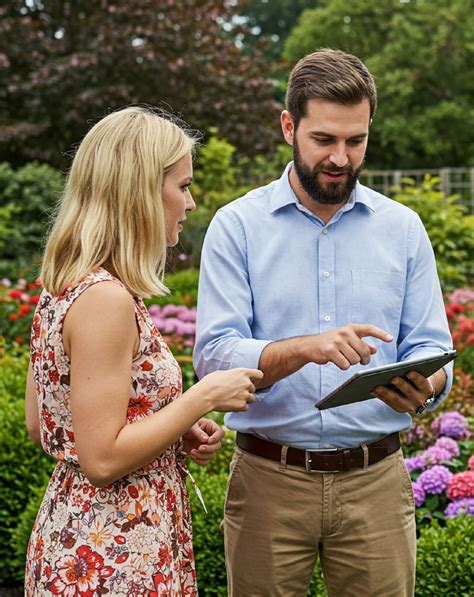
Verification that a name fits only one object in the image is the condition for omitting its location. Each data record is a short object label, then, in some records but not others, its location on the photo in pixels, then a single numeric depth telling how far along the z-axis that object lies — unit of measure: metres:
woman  2.04
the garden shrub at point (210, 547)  3.63
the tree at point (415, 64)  27.42
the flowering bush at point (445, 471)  3.75
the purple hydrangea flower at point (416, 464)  4.08
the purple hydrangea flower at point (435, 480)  3.85
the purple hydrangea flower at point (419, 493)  3.88
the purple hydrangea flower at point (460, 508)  3.68
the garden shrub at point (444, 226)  9.63
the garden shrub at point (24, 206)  11.29
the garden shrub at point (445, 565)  3.23
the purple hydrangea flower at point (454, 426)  4.45
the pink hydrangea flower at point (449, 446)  4.19
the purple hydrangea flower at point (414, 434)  4.50
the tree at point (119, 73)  13.40
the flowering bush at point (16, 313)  7.25
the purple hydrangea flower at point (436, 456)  4.08
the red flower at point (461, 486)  3.74
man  2.60
